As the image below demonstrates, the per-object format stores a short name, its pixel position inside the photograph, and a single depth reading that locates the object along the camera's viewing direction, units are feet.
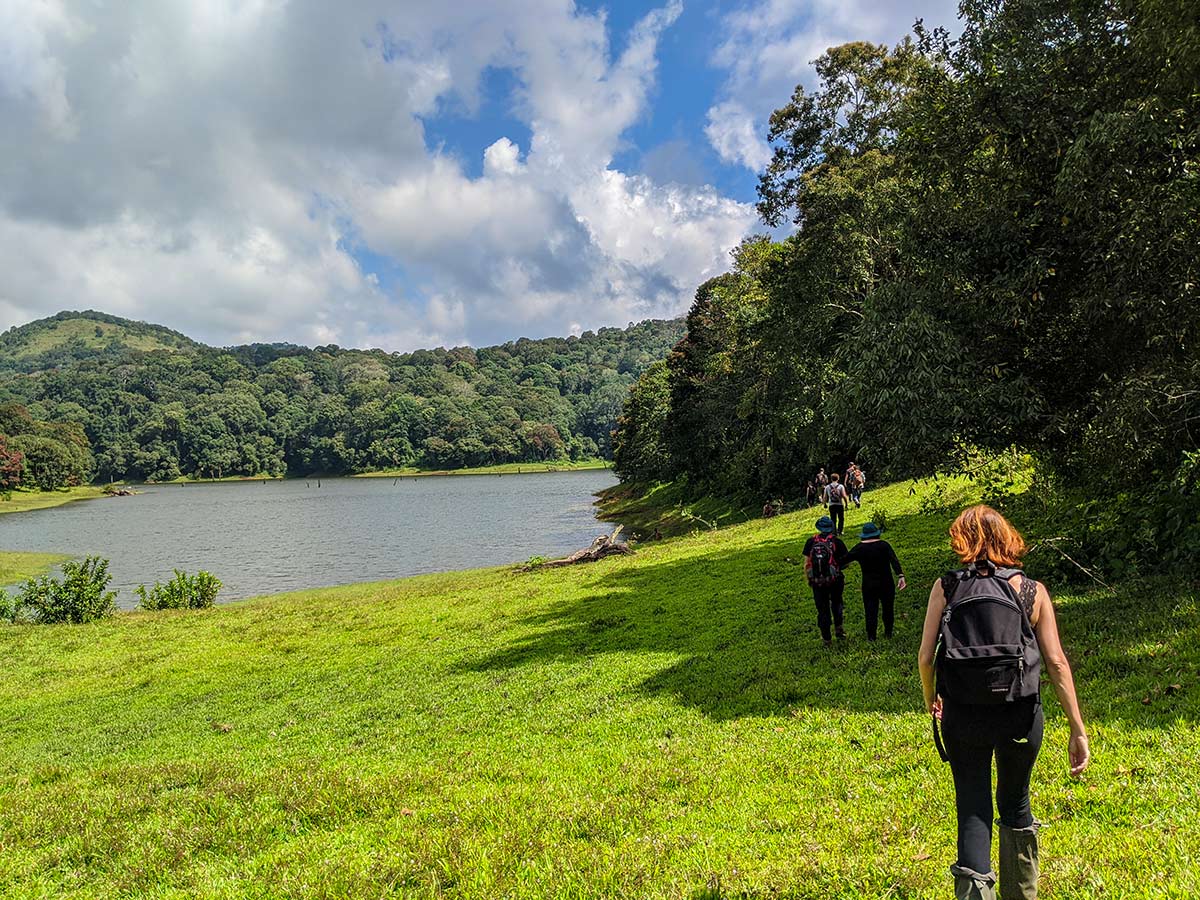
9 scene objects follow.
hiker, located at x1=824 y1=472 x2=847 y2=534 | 86.48
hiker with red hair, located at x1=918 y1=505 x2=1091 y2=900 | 14.48
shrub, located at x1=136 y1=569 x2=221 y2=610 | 118.52
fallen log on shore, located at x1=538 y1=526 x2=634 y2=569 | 114.32
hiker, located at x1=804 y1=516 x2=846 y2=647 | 42.16
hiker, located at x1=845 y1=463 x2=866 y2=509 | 108.58
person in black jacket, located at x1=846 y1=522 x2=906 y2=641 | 41.01
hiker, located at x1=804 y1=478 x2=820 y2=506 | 125.59
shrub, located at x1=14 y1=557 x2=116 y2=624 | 108.99
